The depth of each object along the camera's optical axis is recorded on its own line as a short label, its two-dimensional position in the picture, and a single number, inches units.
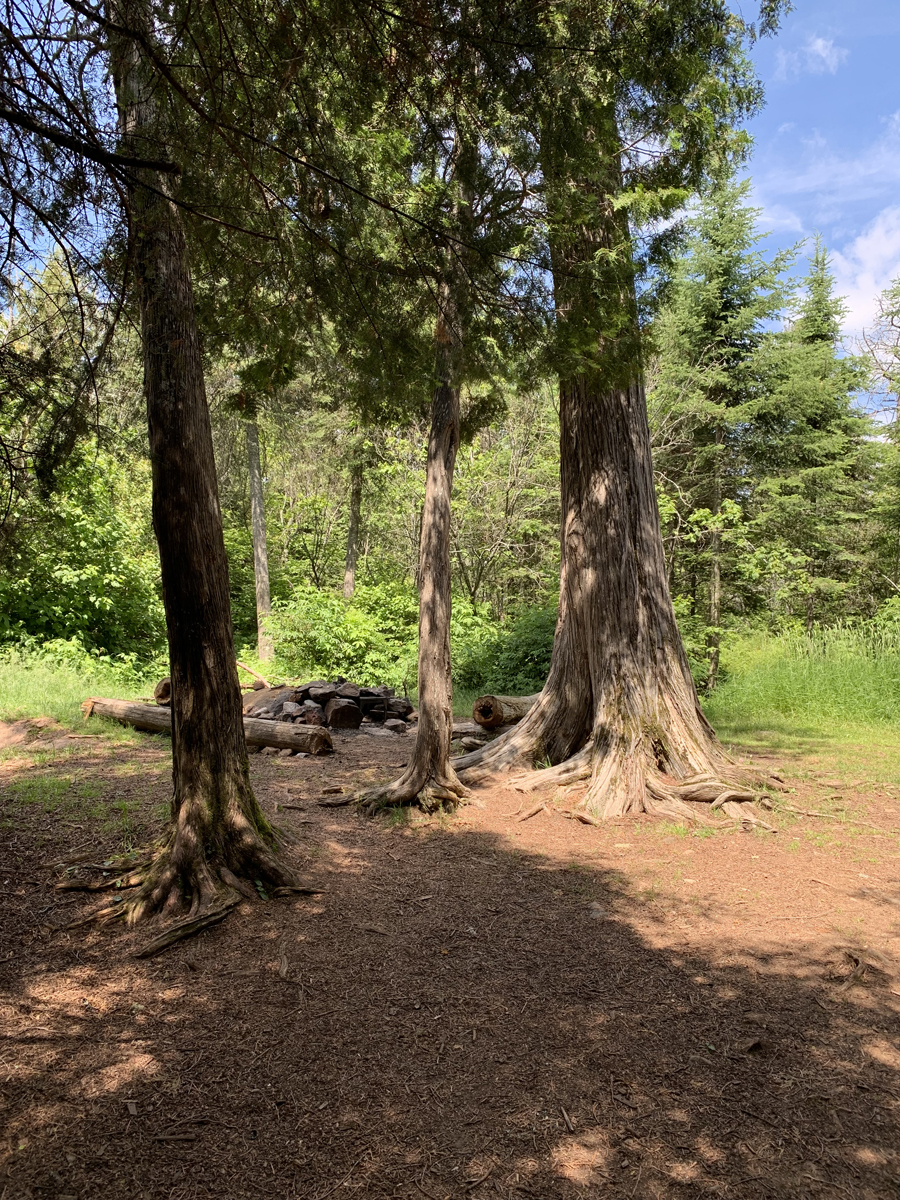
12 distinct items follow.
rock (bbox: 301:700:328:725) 409.4
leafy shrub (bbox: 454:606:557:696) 485.4
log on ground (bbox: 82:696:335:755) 349.1
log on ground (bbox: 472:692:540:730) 362.0
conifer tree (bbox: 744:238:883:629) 699.4
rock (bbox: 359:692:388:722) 435.5
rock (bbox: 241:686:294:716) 424.6
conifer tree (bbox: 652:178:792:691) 674.2
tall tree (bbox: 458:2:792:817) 155.9
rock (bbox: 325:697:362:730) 416.5
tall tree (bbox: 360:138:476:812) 242.8
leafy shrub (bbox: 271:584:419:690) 557.9
